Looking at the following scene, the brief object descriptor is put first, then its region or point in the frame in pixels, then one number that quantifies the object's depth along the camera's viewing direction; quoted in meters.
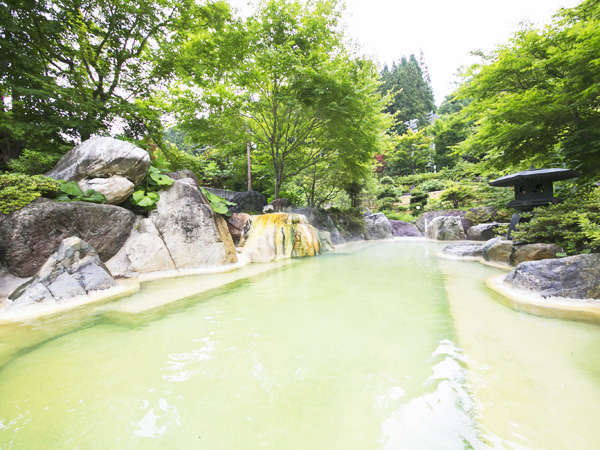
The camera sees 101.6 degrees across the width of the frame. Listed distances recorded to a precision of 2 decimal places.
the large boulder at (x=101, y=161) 4.96
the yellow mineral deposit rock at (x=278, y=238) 7.70
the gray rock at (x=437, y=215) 13.53
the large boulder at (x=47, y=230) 3.73
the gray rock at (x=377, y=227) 16.22
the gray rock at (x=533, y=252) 4.43
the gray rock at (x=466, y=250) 6.99
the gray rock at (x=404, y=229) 17.73
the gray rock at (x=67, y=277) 3.27
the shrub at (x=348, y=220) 13.88
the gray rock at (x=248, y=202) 11.36
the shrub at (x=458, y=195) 16.03
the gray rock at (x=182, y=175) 7.08
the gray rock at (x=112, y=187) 4.96
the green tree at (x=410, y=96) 31.86
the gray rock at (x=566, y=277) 2.95
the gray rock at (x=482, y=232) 10.77
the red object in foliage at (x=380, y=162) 26.32
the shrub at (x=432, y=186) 21.14
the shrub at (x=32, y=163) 4.76
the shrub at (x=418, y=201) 20.18
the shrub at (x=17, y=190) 3.66
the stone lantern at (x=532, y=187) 6.02
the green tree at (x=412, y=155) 25.61
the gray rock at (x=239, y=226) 8.14
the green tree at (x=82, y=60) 5.52
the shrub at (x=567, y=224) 3.95
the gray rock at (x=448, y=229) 13.52
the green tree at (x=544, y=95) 3.72
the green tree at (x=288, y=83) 7.70
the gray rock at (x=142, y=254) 4.95
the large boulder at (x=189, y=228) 5.73
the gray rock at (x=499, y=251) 5.65
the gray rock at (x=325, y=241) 10.02
